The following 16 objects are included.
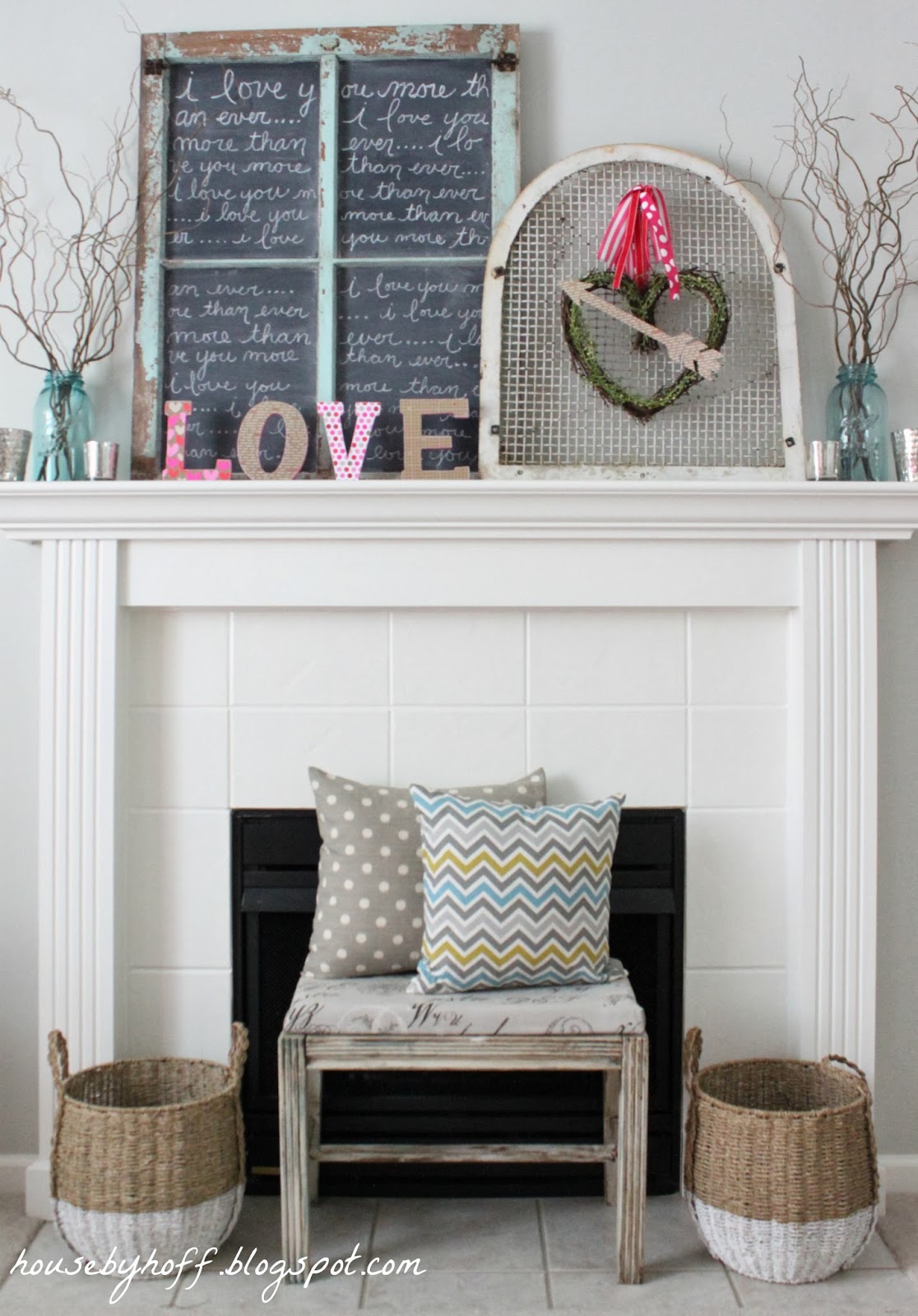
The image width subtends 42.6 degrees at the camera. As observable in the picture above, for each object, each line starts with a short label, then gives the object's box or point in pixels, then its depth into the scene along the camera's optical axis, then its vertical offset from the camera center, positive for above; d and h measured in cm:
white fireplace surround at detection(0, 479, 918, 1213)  216 +14
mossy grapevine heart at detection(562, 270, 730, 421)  220 +66
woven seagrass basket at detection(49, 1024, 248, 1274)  190 -80
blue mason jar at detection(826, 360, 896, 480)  219 +49
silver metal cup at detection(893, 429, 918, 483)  217 +43
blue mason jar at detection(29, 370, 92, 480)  220 +48
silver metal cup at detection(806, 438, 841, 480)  215 +42
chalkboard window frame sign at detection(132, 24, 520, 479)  225 +87
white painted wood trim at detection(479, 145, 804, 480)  221 +68
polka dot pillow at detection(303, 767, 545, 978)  207 -36
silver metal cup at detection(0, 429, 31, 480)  217 +43
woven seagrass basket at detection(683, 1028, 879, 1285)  189 -82
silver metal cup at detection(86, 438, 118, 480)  215 +41
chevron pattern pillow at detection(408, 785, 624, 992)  196 -36
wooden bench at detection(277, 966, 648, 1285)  189 -58
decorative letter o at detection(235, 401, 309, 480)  220 +47
